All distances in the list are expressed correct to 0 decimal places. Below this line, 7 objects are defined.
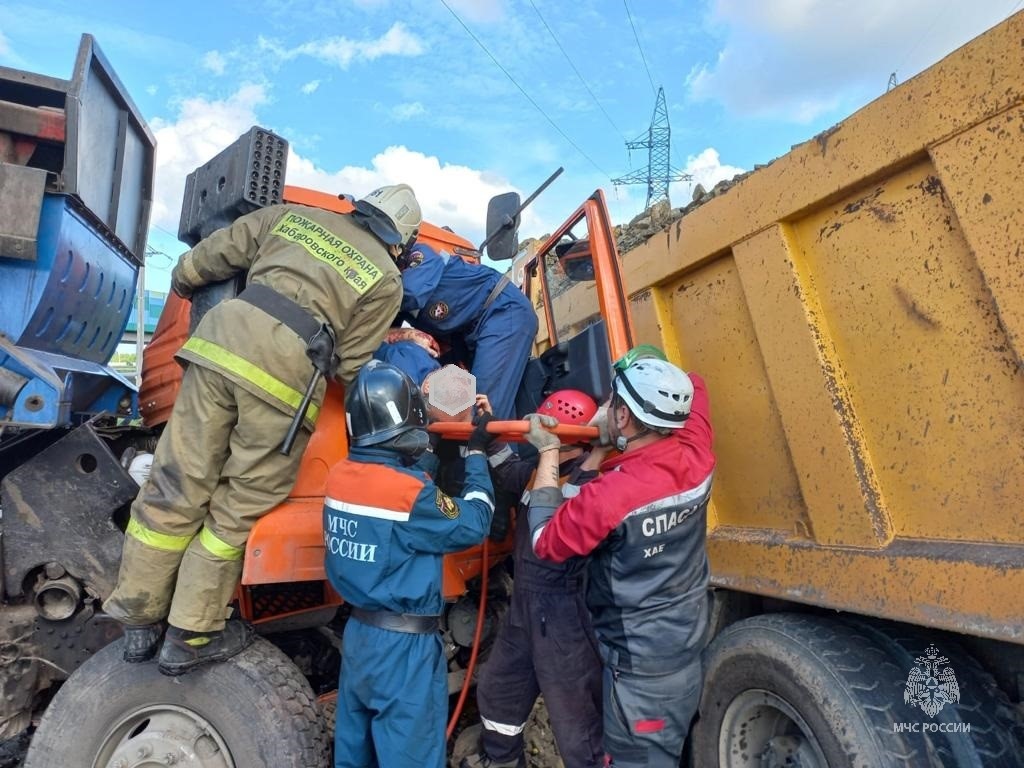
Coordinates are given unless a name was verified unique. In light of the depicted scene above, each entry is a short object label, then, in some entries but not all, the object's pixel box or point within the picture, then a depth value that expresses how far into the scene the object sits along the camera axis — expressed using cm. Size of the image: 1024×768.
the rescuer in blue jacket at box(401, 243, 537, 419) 299
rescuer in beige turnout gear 231
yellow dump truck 166
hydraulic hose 287
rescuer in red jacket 227
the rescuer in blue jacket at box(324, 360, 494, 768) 224
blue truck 252
